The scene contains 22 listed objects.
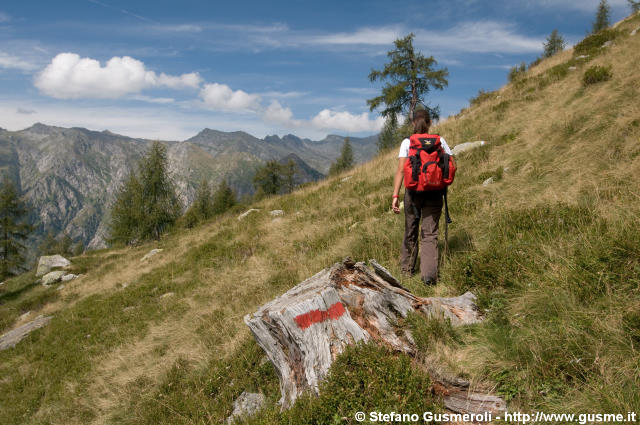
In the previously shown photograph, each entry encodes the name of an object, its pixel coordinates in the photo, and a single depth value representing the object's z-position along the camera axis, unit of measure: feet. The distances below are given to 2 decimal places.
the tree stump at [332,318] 11.71
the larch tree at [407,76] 86.48
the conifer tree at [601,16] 187.42
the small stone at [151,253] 61.30
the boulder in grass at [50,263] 82.28
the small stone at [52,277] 72.49
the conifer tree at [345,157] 258.57
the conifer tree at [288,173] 245.24
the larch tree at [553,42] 187.93
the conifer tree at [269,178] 239.09
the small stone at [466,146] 40.82
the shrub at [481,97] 70.40
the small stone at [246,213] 57.62
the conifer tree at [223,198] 237.55
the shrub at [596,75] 35.37
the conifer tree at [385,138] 213.03
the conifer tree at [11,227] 125.90
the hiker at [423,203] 16.35
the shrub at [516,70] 75.86
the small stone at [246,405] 12.97
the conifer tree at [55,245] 273.33
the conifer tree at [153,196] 112.11
